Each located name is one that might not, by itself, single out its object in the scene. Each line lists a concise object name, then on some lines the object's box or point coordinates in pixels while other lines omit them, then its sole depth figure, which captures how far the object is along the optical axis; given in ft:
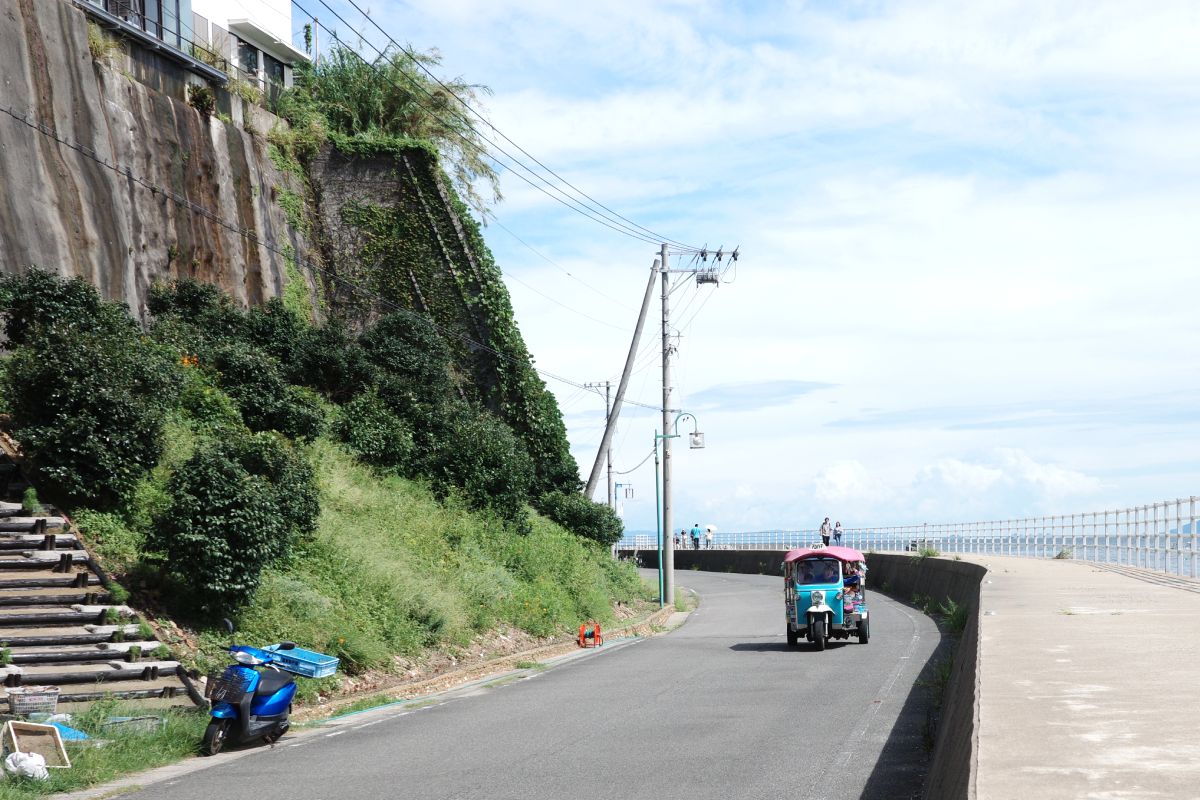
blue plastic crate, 42.68
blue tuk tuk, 75.15
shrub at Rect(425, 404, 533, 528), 101.50
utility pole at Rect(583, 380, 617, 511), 240.67
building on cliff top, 115.55
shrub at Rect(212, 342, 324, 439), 84.17
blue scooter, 40.37
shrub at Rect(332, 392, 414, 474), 97.04
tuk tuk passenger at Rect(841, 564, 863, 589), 76.74
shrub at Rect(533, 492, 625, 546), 128.57
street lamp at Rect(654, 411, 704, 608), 129.10
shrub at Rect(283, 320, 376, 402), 107.65
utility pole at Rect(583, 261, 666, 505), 129.70
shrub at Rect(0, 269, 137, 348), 74.18
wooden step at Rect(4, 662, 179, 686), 43.43
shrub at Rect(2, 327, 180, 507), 58.80
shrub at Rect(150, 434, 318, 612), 52.19
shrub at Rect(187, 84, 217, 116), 116.37
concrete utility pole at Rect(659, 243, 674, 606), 136.71
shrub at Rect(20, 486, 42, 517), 58.13
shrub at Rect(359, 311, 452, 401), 113.80
